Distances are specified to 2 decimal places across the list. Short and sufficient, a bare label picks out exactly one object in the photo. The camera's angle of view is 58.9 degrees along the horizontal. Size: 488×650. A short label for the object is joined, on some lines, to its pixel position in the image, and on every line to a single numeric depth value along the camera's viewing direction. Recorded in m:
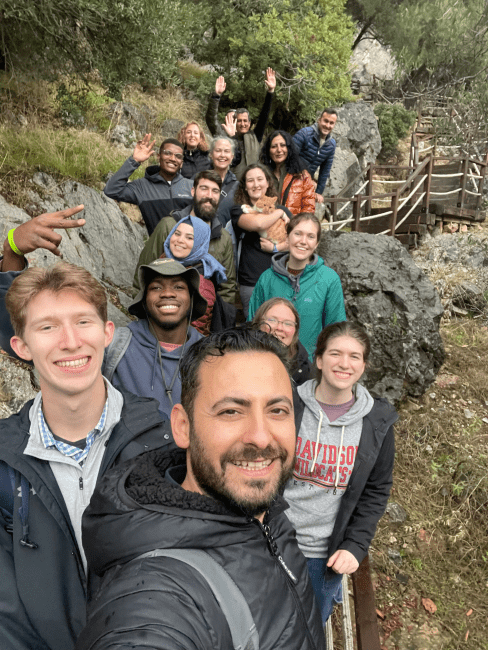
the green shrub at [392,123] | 21.09
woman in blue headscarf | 3.41
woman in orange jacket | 5.40
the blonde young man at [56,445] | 1.42
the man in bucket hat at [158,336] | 2.39
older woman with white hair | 4.66
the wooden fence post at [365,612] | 1.86
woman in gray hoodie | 2.29
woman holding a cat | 4.22
